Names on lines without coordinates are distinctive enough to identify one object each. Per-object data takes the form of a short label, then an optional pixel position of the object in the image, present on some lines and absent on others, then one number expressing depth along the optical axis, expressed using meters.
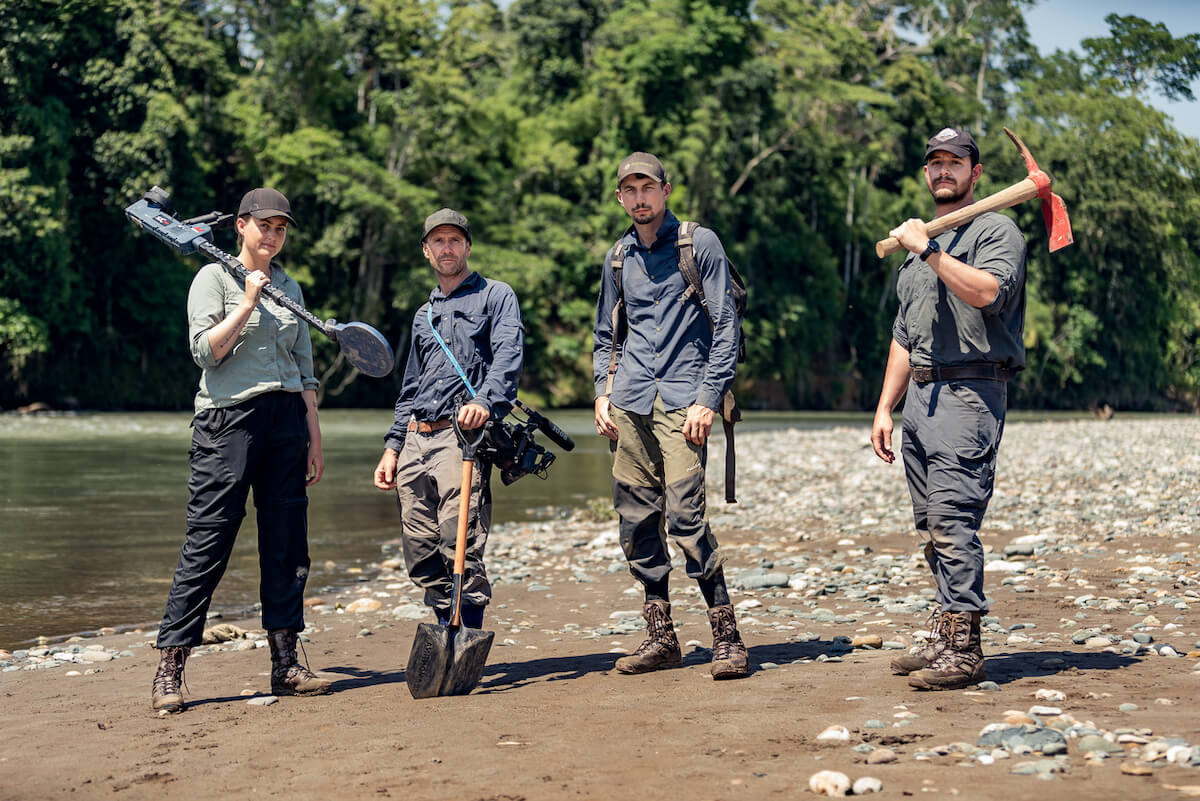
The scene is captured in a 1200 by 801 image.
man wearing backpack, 5.79
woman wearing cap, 5.51
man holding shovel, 5.86
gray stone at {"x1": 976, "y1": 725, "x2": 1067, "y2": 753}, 4.19
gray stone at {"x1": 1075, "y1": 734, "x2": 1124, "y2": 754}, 4.12
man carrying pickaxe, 5.31
